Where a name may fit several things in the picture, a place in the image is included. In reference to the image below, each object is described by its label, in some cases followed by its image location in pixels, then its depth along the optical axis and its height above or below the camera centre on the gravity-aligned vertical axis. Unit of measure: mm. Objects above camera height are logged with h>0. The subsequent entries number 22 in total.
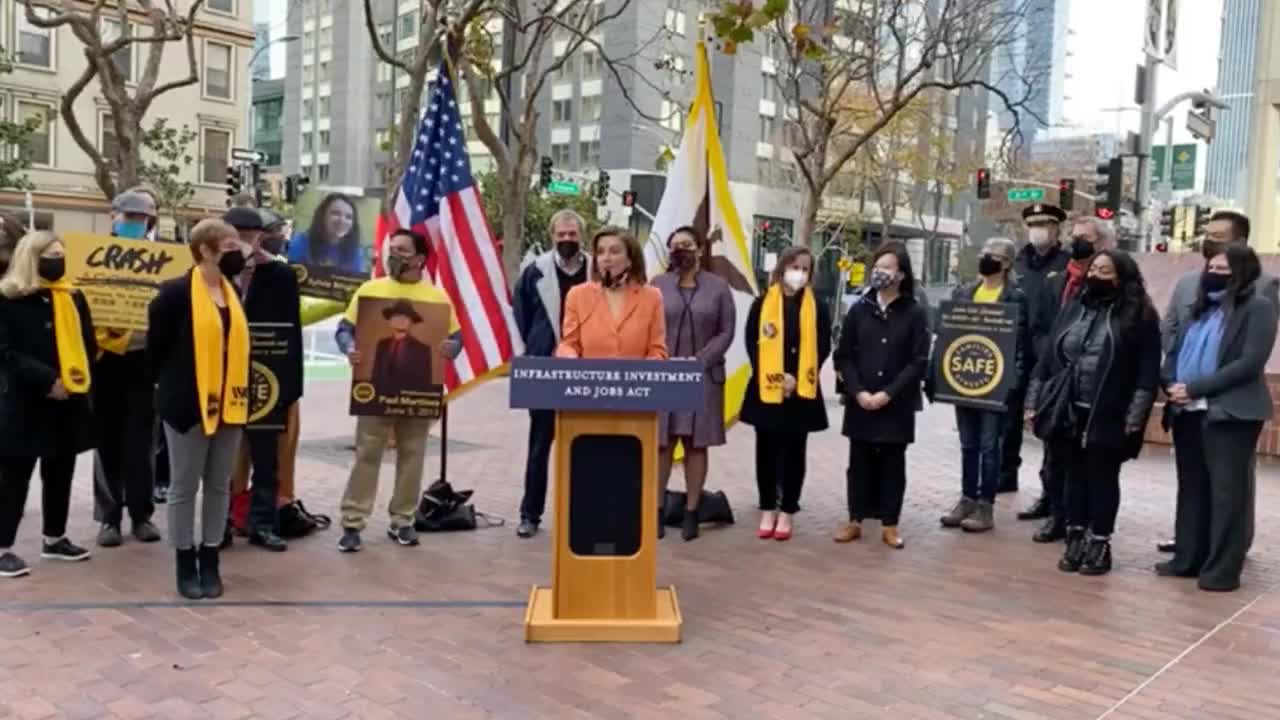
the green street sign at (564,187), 27947 +1876
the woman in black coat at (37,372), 6043 -666
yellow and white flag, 8469 +420
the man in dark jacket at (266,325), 6637 -439
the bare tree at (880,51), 15555 +3235
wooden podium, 5312 -1205
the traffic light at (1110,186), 22344 +1956
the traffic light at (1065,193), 26250 +2072
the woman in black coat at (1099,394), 6629 -607
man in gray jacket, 6621 +48
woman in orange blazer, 6043 -228
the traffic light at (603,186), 35375 +2403
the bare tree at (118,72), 13891 +2253
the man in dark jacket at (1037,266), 8219 +137
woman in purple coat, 7254 -356
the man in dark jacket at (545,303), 7395 -253
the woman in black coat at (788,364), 7410 -567
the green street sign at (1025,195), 27641 +2103
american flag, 8289 +121
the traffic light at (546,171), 28125 +2224
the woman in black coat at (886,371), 7227 -577
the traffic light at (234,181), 32250 +1905
